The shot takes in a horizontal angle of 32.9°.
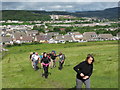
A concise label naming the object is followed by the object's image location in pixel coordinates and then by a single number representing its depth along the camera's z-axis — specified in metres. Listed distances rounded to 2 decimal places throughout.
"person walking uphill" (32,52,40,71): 16.81
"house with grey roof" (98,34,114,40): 103.22
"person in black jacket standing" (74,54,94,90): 8.22
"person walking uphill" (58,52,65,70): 16.28
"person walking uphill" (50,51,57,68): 17.44
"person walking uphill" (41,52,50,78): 13.46
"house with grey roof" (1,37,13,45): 102.71
